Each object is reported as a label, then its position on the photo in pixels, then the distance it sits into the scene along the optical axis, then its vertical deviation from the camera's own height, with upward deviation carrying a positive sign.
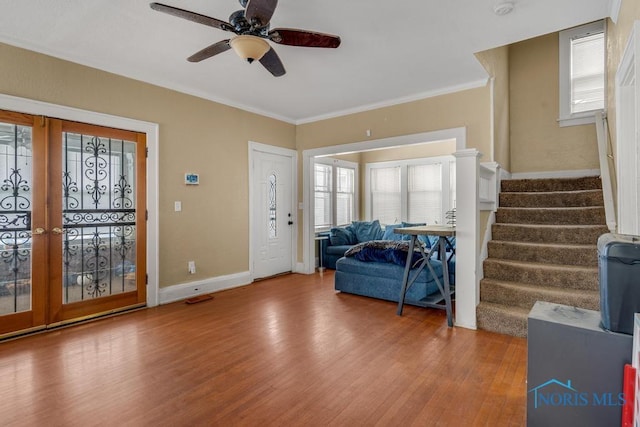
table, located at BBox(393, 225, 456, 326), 3.28 -0.56
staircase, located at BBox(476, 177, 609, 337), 3.07 -0.42
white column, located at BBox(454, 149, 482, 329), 3.21 -0.23
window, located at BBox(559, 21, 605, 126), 4.80 +2.08
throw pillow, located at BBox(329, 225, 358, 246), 6.43 -0.45
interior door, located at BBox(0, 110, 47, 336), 2.98 -0.08
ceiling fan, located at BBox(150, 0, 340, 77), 2.13 +1.32
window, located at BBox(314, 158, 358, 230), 7.16 +0.49
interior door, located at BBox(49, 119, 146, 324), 3.29 -0.06
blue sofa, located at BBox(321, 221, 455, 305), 3.87 -0.76
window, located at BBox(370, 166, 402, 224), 7.66 +0.45
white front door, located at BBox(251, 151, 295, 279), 5.29 +0.00
